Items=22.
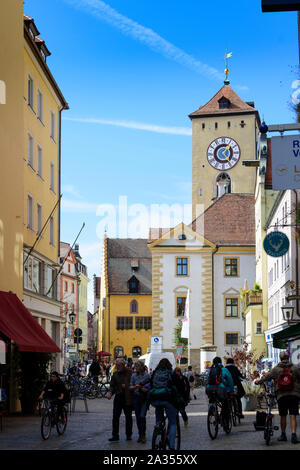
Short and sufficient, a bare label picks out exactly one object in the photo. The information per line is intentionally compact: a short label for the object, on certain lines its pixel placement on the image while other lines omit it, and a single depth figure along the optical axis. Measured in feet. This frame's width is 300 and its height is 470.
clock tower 310.45
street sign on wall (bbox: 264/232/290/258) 95.20
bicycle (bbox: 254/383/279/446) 53.83
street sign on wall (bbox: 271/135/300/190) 54.90
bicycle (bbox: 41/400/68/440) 59.62
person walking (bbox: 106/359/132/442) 59.77
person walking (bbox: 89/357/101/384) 139.03
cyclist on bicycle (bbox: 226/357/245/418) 76.95
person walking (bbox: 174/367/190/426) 59.98
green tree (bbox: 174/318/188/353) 229.45
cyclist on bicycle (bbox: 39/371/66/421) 63.21
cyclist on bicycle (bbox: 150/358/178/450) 49.89
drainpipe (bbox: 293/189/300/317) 110.57
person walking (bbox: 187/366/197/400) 125.39
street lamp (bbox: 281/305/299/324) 104.53
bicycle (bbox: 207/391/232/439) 59.52
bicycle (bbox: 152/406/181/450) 47.39
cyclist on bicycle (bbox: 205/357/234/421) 63.72
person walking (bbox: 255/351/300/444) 55.47
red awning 72.90
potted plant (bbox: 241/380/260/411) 89.10
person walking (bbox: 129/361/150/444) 60.59
